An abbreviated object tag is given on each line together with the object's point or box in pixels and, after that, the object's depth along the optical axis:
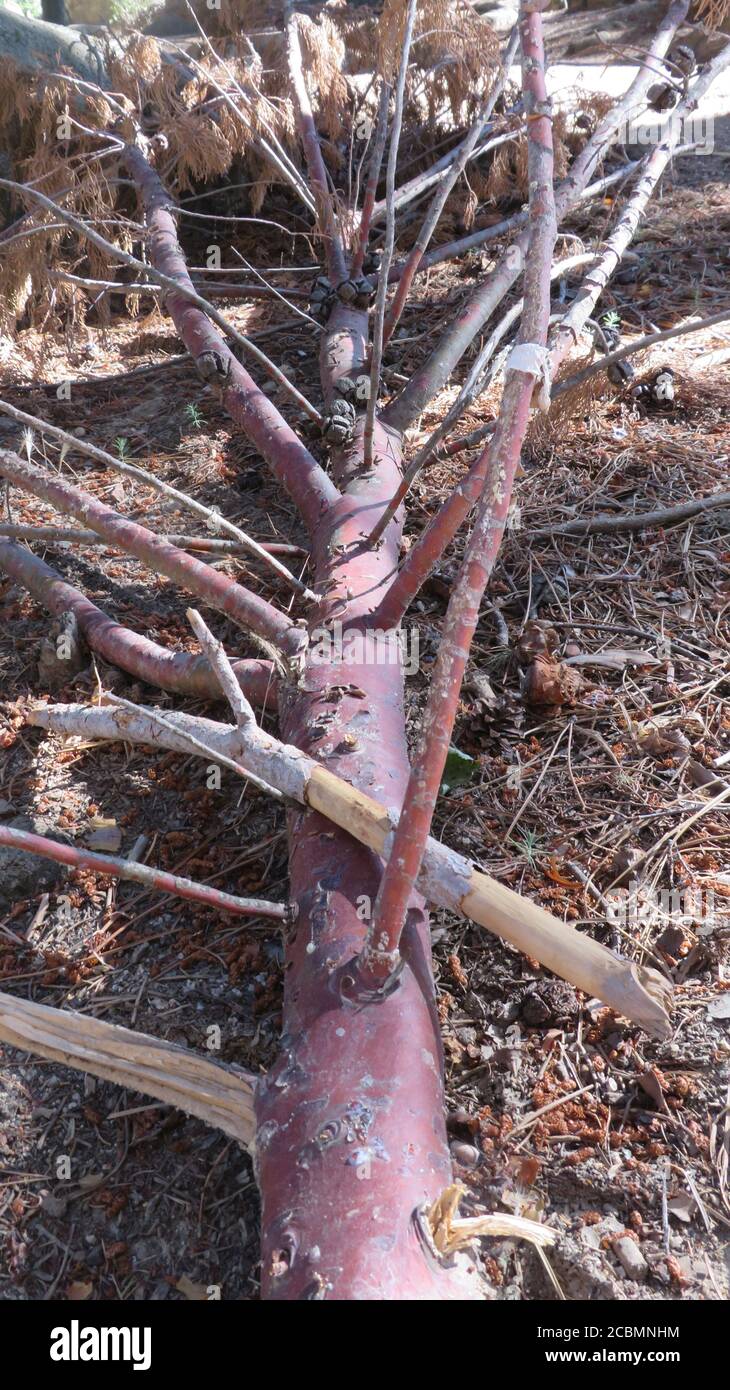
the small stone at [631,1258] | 0.67
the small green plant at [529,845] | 0.87
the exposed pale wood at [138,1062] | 0.69
